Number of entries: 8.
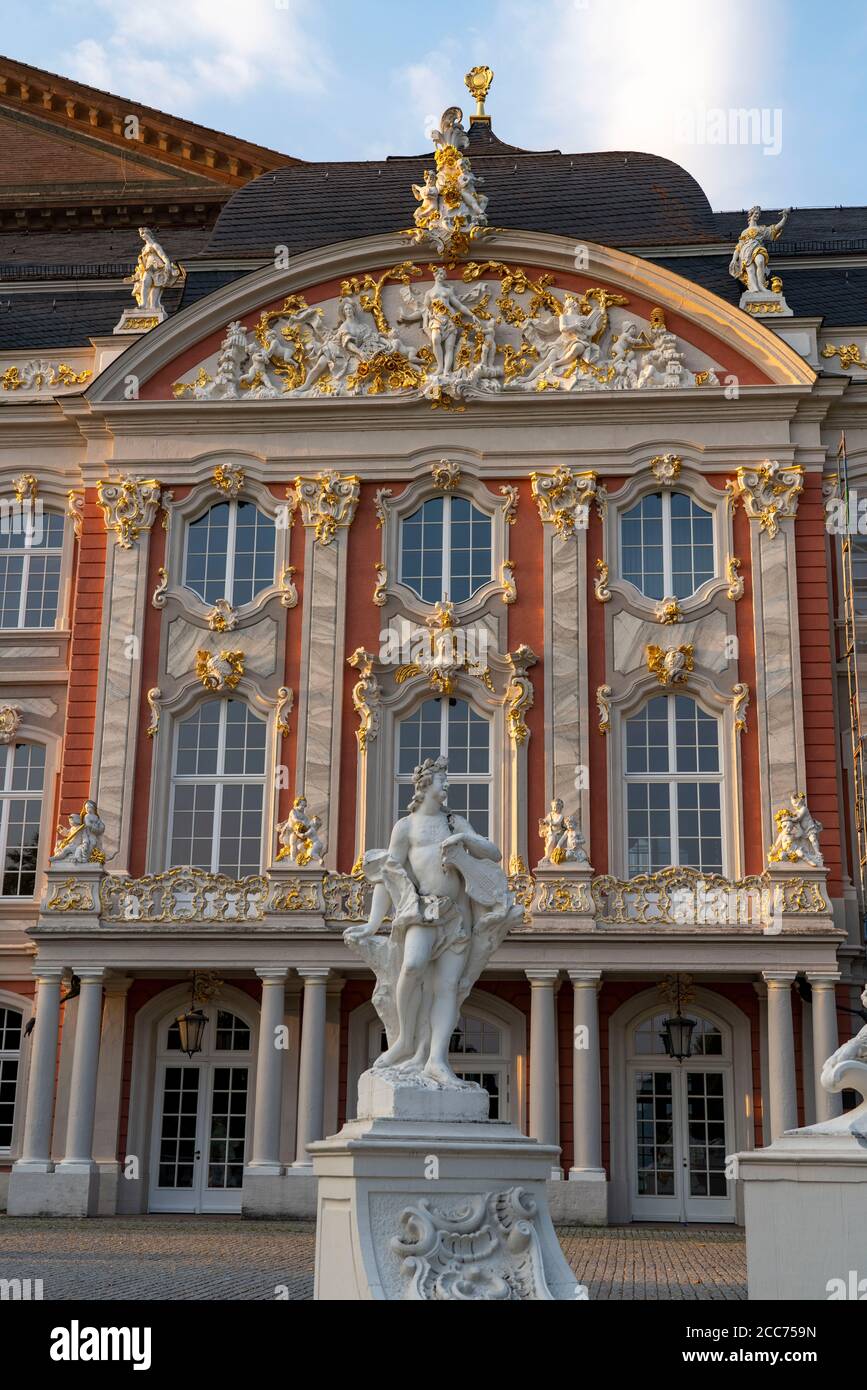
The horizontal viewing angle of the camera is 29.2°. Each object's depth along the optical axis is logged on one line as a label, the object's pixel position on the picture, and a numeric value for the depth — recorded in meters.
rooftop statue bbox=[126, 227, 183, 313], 26.12
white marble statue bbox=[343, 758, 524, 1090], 10.14
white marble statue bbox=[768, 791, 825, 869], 21.41
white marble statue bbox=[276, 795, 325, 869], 21.91
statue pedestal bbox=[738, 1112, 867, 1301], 7.81
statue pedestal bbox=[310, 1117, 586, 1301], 8.87
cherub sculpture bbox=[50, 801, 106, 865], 22.11
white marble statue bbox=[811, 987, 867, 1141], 8.59
